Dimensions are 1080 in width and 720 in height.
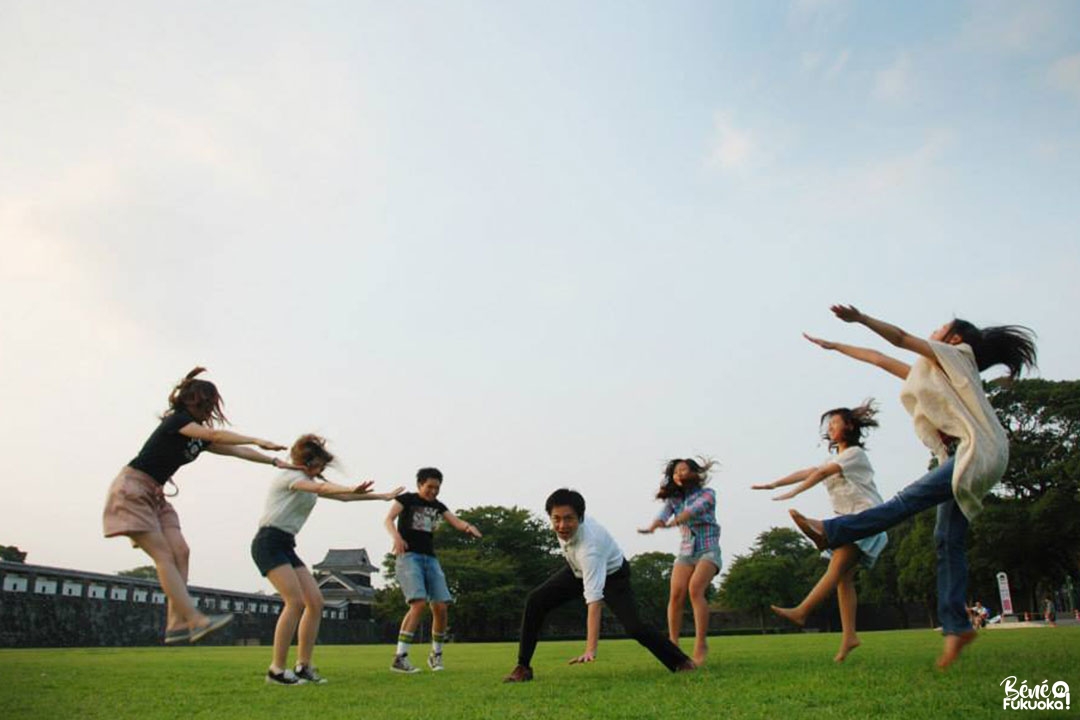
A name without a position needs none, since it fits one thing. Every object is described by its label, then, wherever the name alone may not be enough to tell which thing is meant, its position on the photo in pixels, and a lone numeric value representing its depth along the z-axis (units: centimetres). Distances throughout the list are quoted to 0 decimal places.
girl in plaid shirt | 754
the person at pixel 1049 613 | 4073
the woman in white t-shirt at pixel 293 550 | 691
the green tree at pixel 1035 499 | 4350
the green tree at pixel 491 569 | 6012
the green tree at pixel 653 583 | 7825
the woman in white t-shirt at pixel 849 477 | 671
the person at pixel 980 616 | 3400
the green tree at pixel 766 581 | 7344
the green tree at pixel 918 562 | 4772
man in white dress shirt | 619
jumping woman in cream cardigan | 498
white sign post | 4194
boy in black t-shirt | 920
